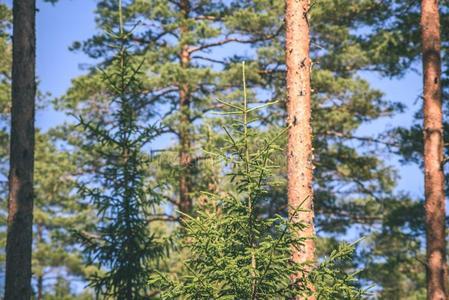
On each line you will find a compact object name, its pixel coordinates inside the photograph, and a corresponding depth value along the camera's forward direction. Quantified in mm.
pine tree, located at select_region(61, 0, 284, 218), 34469
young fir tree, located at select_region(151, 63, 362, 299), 10180
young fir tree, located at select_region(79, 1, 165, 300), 15945
